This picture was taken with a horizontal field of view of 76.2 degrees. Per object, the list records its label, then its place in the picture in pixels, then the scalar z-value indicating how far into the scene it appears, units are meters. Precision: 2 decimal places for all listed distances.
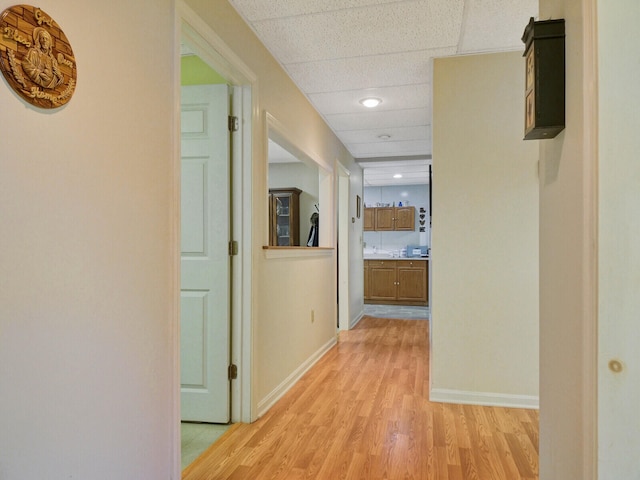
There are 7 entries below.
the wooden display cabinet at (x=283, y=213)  5.88
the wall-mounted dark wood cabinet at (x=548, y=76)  1.02
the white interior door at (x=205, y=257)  2.40
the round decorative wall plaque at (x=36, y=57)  0.94
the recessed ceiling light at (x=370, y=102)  3.51
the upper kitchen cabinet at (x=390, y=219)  8.16
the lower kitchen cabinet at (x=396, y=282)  7.32
